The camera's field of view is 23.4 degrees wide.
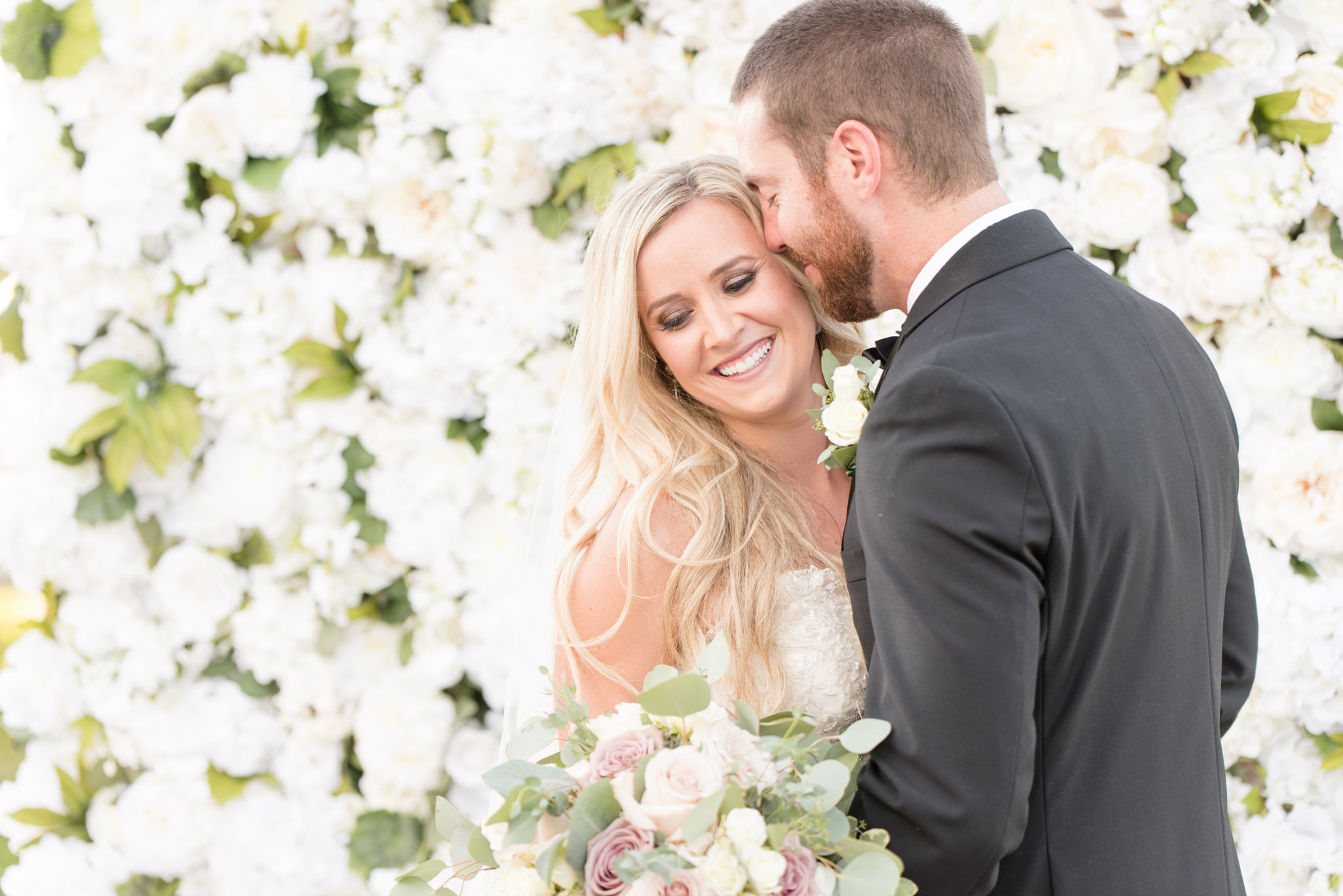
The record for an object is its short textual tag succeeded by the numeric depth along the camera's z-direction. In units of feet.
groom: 7.32
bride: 8.51
